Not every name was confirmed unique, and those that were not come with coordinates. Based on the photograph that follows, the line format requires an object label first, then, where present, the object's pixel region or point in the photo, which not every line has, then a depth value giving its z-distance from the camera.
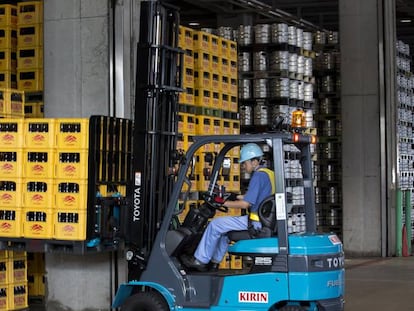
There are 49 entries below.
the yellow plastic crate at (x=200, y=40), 12.16
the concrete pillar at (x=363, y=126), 16.89
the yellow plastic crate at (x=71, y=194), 8.88
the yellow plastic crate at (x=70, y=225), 8.82
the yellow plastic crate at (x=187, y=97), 11.79
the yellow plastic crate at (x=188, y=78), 11.89
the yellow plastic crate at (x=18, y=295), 9.77
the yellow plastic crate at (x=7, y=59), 11.20
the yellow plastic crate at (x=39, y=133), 9.06
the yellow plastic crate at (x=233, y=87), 12.97
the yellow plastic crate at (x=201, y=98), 12.14
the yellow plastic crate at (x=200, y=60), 12.15
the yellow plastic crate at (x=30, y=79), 10.90
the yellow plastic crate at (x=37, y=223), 9.02
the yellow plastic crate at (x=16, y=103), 9.91
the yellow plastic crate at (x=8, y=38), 11.17
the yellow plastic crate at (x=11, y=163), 9.20
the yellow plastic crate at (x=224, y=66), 12.71
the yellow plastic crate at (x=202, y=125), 12.03
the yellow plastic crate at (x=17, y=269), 9.82
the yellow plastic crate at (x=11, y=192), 9.19
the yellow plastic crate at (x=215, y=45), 12.48
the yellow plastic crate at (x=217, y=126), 12.45
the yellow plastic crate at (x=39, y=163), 9.05
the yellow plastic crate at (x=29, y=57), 10.92
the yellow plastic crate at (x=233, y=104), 13.01
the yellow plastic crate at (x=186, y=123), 11.55
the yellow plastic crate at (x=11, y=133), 9.23
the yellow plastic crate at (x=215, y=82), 12.42
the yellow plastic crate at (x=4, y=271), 9.73
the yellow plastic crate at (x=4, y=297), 9.66
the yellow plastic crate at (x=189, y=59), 11.91
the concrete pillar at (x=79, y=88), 9.73
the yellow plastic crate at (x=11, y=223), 9.15
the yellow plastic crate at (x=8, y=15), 11.17
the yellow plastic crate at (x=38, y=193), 9.05
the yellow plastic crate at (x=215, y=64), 12.49
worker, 7.78
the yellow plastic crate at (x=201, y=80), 12.12
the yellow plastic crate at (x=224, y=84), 12.67
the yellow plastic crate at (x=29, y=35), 10.93
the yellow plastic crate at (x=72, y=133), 8.94
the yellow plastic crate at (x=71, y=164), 8.91
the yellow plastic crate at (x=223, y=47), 12.72
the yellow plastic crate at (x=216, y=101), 12.44
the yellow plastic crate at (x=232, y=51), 13.01
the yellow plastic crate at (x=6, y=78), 11.19
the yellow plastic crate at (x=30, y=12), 10.98
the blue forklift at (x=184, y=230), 7.74
